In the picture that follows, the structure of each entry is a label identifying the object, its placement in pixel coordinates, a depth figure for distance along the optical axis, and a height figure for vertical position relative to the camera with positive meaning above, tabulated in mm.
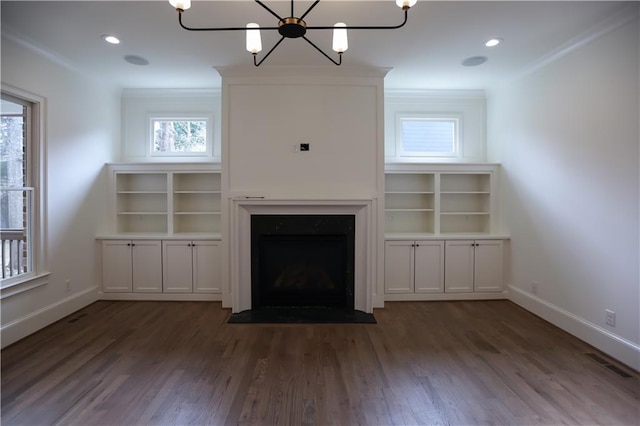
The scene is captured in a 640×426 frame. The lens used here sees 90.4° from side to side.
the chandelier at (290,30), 1791 +1138
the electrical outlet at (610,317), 2742 -923
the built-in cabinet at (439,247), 4156 -471
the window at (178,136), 4602 +1080
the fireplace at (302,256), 3717 -541
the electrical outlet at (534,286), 3682 -886
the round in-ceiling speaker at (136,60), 3428 +1657
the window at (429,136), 4641 +1101
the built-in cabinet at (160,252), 4105 -537
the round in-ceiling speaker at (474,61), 3461 +1670
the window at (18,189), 3041 +206
